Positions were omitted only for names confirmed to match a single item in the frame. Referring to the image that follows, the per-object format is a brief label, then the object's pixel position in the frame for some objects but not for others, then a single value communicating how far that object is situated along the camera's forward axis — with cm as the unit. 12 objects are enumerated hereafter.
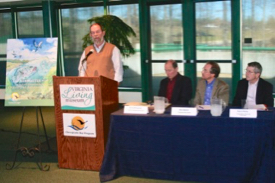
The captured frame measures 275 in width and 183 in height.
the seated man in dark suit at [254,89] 388
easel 417
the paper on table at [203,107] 355
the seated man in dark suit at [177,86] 420
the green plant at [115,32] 681
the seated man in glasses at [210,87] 398
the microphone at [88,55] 409
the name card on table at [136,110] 353
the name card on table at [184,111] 336
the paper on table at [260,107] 335
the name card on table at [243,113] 318
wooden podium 383
